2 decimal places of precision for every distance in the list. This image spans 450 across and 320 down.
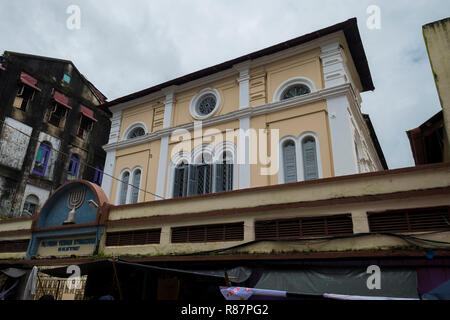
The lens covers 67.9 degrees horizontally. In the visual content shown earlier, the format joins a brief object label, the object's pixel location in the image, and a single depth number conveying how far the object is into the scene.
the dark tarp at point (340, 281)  6.53
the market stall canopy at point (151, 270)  7.00
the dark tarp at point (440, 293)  5.38
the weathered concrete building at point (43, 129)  17.70
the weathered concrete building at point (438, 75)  7.34
